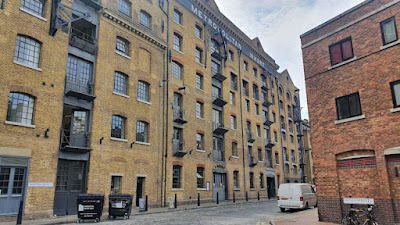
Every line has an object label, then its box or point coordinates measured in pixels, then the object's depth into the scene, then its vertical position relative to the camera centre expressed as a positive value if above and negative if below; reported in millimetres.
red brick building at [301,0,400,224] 11492 +2958
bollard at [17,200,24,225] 12714 -1373
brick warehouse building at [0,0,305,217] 15000 +5037
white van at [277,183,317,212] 18141 -960
